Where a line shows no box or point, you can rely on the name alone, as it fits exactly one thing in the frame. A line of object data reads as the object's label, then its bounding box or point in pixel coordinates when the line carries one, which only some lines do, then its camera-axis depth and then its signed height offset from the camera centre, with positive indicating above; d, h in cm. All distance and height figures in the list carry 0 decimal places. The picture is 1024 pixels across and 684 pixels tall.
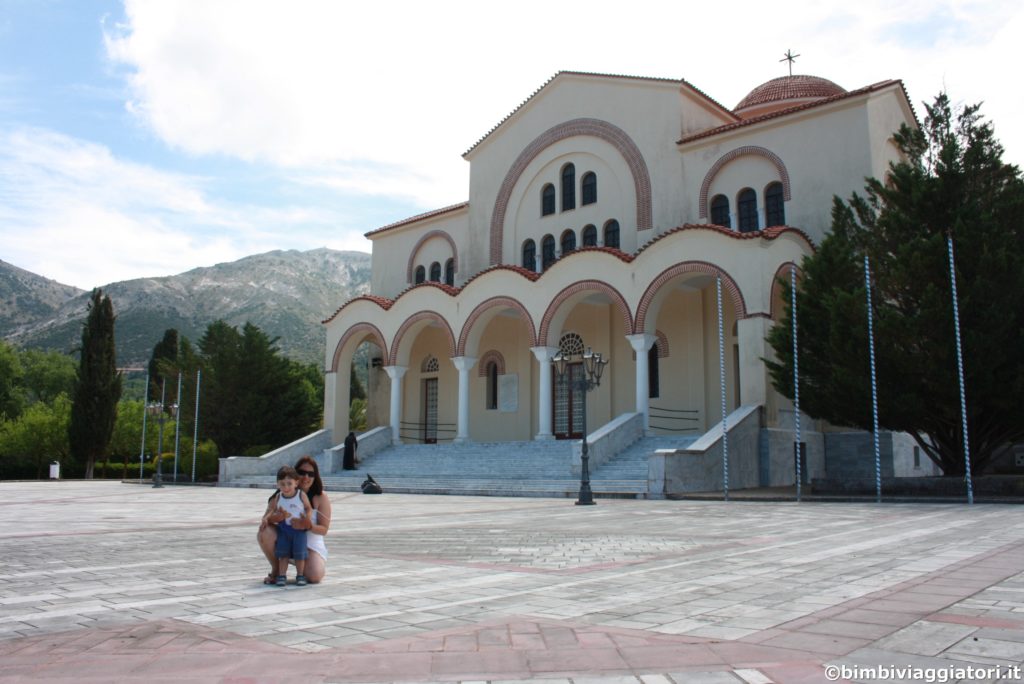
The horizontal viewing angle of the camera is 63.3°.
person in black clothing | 2816 -6
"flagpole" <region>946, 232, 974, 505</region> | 1495 +149
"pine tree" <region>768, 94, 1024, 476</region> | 1633 +313
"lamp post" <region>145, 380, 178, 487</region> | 2814 +141
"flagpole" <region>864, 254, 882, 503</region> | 1592 +125
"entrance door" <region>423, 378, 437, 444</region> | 3384 +164
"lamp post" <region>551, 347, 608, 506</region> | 1775 +181
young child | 620 -51
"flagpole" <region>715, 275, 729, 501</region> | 1855 +42
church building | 2347 +593
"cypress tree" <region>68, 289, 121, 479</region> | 3841 +261
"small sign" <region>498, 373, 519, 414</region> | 3106 +219
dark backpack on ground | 2217 -95
